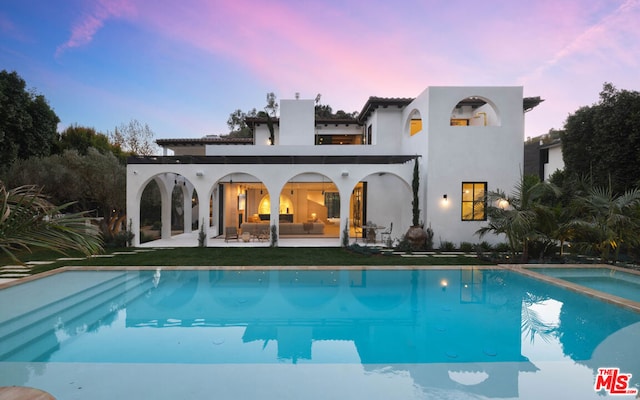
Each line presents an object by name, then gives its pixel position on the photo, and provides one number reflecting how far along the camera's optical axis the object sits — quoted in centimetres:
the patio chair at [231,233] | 1766
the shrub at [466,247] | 1498
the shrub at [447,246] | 1504
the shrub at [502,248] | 1491
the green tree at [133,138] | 3531
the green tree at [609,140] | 1534
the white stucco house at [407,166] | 1519
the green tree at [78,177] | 1501
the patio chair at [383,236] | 1761
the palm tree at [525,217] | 1177
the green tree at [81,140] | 2811
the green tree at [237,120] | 4679
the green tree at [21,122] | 1574
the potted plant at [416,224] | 1499
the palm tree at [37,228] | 336
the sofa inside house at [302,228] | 1981
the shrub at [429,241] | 1528
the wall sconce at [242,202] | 2297
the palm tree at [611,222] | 1152
